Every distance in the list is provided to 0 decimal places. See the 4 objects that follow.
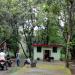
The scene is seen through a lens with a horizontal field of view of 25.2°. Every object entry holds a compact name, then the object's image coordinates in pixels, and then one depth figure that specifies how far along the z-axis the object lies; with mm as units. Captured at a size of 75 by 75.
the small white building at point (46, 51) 27731
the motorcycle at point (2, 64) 13590
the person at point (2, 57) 13736
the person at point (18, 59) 16536
